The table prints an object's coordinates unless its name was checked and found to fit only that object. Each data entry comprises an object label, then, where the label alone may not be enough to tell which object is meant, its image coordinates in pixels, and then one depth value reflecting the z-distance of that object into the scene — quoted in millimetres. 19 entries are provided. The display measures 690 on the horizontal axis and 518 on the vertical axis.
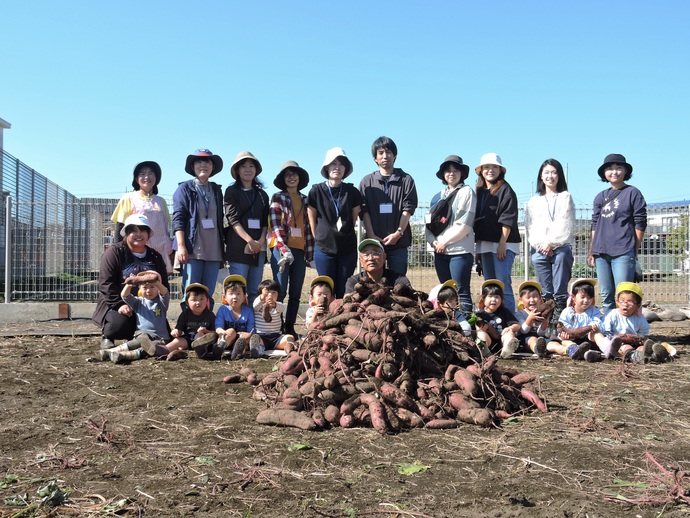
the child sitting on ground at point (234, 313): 7241
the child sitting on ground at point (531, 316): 7453
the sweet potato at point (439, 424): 4250
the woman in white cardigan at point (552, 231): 8094
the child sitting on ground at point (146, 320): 6917
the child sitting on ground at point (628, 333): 6855
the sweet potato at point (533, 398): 4695
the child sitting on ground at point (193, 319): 7344
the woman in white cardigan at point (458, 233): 7809
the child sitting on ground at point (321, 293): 7133
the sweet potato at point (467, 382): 4543
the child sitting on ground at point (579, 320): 7207
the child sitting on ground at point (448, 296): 7002
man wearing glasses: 6680
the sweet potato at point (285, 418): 4215
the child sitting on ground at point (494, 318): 7336
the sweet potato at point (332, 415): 4281
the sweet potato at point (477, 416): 4273
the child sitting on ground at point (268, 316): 7449
